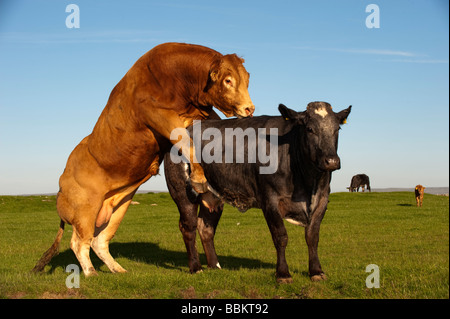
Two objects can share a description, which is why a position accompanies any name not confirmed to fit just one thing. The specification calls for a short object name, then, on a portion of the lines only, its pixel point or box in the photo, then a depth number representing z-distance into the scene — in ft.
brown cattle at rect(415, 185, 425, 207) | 108.06
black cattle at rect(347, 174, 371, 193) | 218.01
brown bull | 25.48
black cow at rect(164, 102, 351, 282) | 23.22
